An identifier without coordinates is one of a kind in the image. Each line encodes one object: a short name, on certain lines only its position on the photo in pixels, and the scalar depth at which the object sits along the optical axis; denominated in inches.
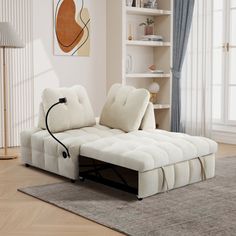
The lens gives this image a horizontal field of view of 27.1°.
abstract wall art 264.2
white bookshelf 273.7
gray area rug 125.6
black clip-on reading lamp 175.6
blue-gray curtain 283.1
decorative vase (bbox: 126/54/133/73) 287.7
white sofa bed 155.3
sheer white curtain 273.1
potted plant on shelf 292.5
